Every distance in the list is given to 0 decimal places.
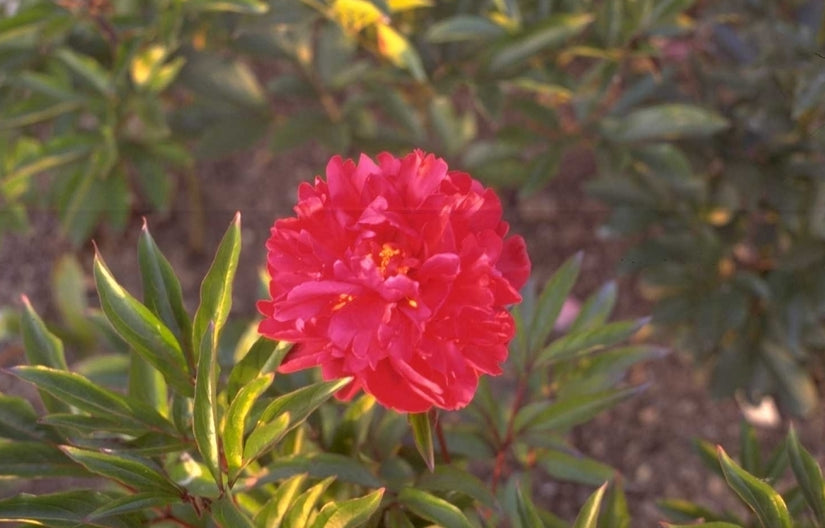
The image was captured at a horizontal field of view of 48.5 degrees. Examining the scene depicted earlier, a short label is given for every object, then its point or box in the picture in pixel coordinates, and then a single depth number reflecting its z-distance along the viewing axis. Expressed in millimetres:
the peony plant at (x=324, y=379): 708
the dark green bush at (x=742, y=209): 1322
